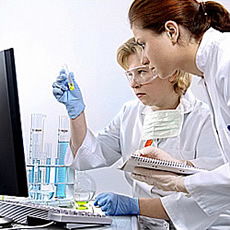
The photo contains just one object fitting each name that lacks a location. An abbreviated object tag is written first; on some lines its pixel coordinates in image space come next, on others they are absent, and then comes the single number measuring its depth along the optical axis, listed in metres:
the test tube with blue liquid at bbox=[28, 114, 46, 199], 1.56
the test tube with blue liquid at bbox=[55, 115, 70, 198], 1.64
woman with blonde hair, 1.66
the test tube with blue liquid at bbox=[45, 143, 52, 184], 1.61
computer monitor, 0.96
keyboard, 1.06
